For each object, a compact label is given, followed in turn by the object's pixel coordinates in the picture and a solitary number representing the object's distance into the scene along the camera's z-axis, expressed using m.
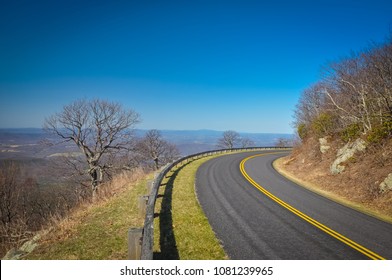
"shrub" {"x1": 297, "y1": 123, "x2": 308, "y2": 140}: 29.78
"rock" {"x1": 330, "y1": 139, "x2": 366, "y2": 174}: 17.20
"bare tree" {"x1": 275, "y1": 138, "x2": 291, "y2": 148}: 62.33
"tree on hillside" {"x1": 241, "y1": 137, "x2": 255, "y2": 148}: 84.56
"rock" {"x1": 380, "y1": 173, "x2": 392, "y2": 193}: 12.45
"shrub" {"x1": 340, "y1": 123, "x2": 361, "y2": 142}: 18.67
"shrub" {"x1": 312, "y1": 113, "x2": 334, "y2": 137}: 23.32
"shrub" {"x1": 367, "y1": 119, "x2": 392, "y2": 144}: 15.89
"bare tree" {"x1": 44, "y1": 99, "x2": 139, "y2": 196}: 23.88
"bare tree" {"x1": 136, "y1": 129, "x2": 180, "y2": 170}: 49.88
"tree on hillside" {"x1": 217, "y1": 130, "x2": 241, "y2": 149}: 76.01
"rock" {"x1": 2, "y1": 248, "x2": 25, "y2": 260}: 7.29
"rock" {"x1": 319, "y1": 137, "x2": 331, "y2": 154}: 21.80
